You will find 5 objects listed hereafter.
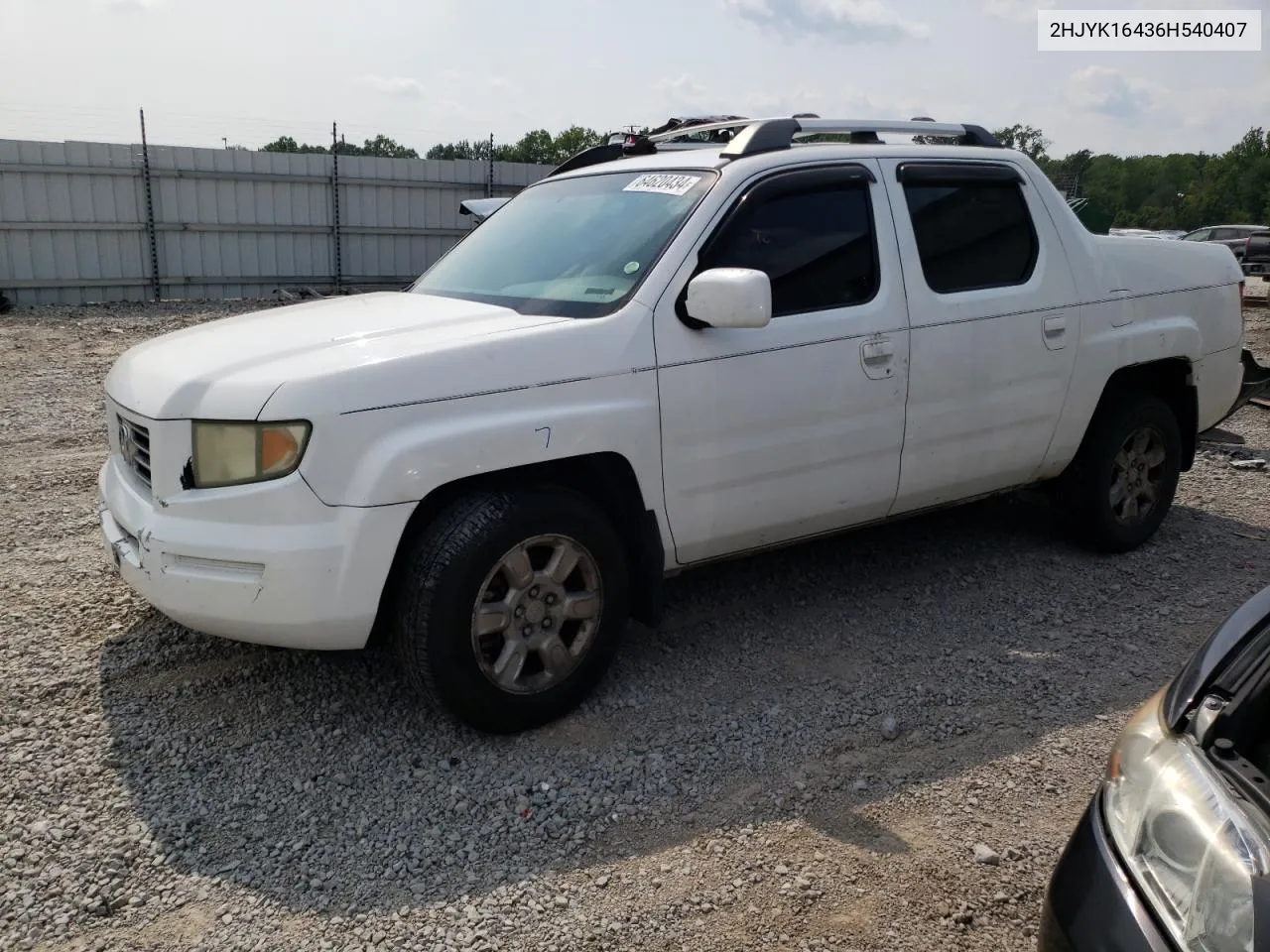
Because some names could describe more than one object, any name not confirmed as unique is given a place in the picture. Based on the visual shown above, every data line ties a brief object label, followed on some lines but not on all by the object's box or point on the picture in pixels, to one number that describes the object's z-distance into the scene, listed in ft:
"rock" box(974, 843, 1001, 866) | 9.53
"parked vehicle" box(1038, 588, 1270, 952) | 5.47
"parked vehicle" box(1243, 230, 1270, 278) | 81.20
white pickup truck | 10.16
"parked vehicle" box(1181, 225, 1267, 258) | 86.88
